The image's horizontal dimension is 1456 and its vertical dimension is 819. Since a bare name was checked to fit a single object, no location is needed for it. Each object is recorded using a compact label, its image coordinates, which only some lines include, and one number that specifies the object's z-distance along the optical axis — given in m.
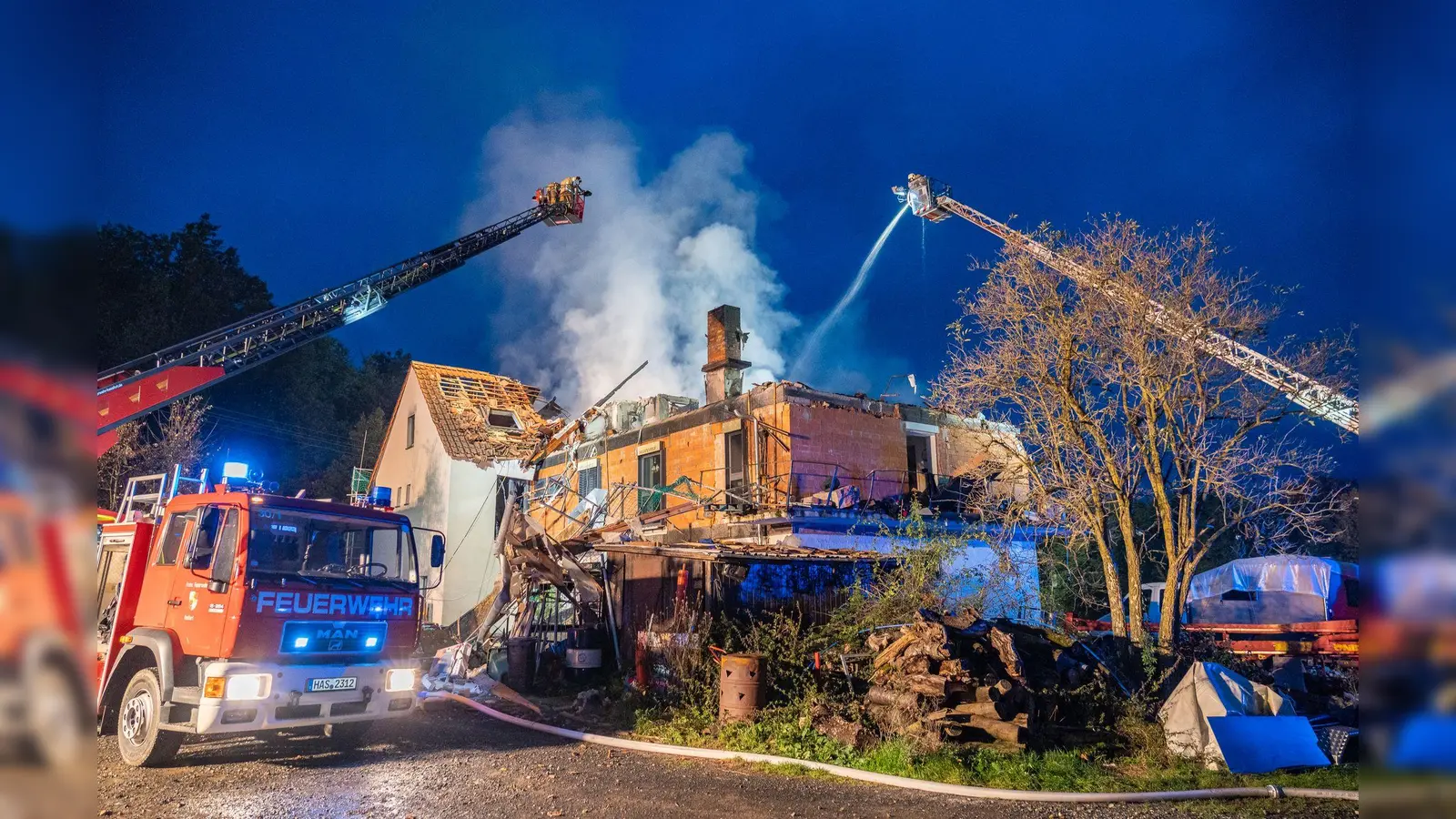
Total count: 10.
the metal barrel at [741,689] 11.23
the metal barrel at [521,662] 15.52
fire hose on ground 7.92
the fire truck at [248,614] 8.69
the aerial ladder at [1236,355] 11.82
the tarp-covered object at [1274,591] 20.94
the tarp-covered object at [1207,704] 9.57
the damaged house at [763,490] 15.13
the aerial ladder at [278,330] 14.94
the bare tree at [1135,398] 12.30
